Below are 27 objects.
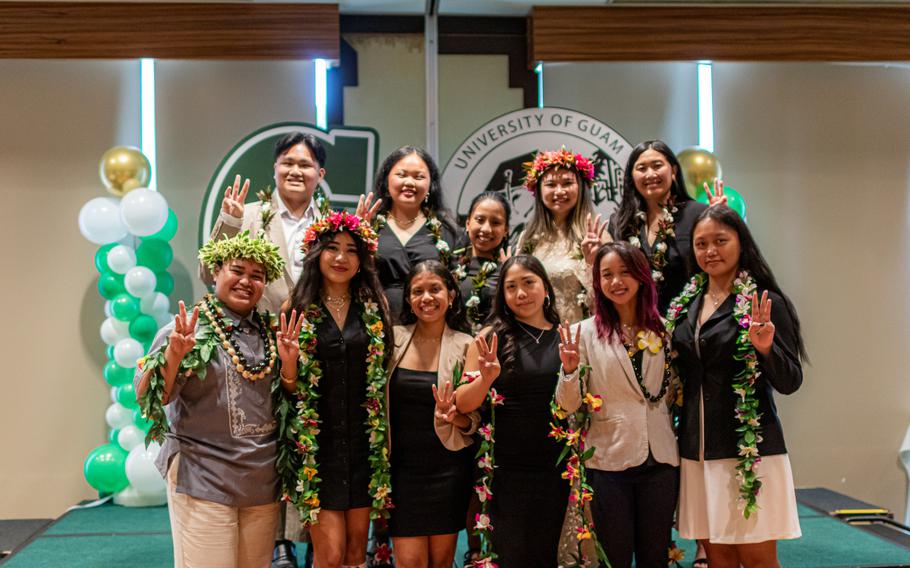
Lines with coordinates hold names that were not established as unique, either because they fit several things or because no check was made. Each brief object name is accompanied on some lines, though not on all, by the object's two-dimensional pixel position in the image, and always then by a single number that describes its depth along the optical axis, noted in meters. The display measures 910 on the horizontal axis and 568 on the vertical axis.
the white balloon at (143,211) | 4.78
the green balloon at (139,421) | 4.79
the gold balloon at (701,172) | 5.29
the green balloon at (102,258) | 5.03
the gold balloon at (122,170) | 4.98
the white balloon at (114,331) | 4.96
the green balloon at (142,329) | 4.86
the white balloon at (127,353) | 4.84
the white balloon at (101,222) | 4.91
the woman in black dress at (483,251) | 3.71
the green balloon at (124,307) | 4.85
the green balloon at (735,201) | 5.23
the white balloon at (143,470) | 4.80
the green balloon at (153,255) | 5.00
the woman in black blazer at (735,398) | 3.00
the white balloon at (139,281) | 4.78
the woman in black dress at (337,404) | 3.09
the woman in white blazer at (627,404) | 3.01
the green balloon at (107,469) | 4.92
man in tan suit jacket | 3.62
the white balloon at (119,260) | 4.88
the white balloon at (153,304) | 4.92
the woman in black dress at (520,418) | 3.08
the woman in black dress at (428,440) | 3.16
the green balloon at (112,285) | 4.93
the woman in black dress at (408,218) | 3.67
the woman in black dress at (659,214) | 3.67
